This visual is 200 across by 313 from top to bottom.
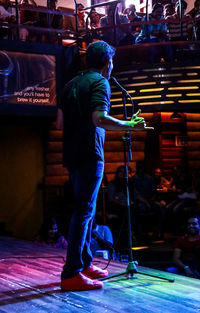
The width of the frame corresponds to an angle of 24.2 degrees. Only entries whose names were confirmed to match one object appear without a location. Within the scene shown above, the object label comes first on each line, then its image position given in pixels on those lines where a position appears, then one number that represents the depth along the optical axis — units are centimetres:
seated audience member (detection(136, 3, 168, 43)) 811
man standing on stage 288
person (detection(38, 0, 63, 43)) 843
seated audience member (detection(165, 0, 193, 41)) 849
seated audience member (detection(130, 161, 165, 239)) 836
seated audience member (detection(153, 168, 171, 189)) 970
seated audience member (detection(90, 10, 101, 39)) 904
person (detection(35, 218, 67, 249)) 634
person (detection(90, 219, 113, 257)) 485
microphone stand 325
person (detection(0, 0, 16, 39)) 766
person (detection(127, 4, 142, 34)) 926
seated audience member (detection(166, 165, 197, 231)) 860
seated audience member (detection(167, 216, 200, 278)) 568
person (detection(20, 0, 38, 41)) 899
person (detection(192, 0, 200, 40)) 826
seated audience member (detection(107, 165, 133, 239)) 797
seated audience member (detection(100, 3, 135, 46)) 825
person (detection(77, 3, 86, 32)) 983
